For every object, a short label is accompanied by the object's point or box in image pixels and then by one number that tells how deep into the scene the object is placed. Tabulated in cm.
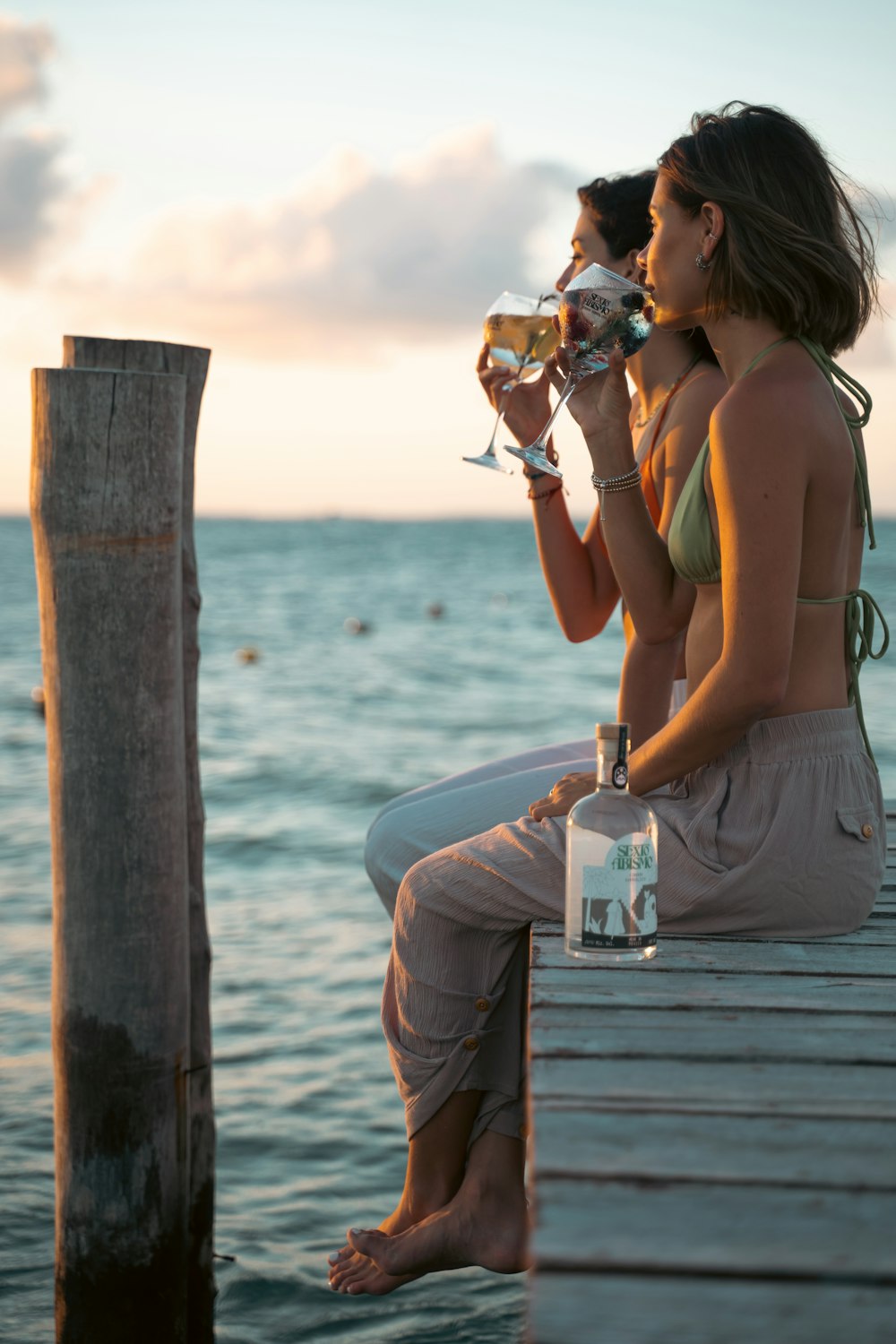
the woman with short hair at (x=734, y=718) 256
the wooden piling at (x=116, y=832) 345
